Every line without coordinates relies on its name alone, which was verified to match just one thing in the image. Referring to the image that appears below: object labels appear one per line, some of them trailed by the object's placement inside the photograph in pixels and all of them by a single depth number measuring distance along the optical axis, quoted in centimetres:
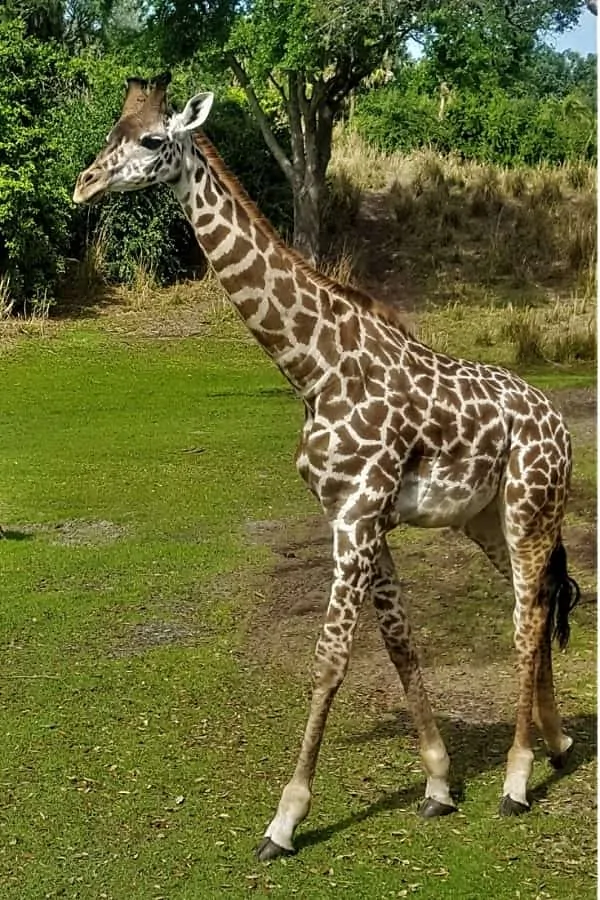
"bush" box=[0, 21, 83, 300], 1955
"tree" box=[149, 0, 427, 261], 1866
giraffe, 495
